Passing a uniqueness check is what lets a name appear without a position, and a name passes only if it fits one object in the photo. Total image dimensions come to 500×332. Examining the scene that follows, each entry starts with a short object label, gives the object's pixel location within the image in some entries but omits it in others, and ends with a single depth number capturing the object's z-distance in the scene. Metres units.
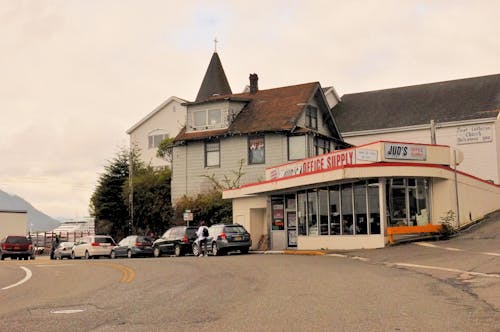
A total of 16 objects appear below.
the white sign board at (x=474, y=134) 45.91
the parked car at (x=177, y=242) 34.28
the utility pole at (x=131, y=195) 44.69
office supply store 26.98
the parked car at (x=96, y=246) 39.19
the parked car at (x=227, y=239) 31.22
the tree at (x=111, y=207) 53.06
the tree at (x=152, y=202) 48.16
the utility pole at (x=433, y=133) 33.00
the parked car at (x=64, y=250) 43.00
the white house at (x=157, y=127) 62.47
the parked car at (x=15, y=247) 41.72
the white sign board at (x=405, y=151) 27.05
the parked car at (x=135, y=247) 36.44
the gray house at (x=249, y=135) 42.09
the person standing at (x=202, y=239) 31.52
